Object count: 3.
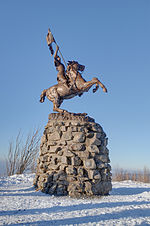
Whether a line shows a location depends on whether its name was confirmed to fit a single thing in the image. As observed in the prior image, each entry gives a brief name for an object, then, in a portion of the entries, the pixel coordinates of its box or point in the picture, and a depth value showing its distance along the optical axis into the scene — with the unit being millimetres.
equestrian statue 7027
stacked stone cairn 5941
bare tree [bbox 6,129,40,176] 12867
